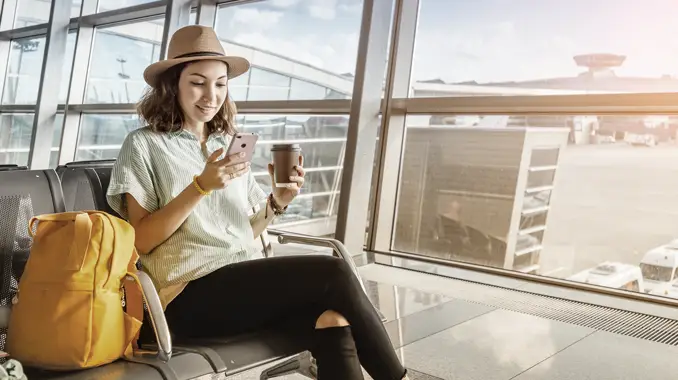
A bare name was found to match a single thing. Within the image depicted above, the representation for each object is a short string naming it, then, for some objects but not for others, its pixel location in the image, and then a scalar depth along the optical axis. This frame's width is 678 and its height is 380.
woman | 1.56
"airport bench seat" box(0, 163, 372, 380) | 1.38
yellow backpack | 1.31
